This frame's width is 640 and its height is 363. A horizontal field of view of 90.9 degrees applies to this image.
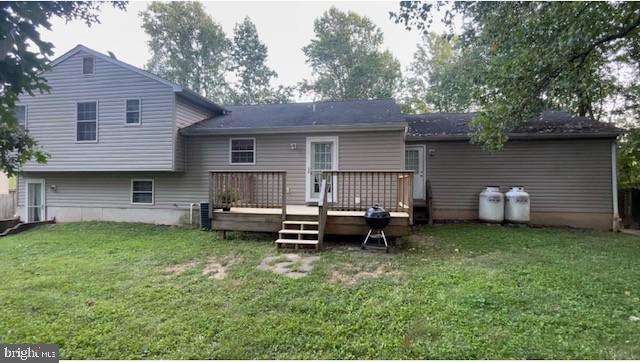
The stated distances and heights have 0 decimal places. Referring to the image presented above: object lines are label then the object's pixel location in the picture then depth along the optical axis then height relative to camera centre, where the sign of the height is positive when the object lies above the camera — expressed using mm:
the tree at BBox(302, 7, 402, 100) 22469 +9382
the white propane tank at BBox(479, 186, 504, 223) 8734 -556
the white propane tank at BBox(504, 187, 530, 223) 8562 -544
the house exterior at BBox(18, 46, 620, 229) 8695 +916
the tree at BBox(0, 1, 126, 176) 2289 +1014
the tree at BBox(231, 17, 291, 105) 24141 +8942
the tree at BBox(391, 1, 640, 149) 5098 +2537
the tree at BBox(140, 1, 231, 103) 23453 +10499
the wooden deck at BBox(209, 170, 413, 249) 6121 -588
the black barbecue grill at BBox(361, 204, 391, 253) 5828 -666
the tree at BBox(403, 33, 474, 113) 14875 +6263
